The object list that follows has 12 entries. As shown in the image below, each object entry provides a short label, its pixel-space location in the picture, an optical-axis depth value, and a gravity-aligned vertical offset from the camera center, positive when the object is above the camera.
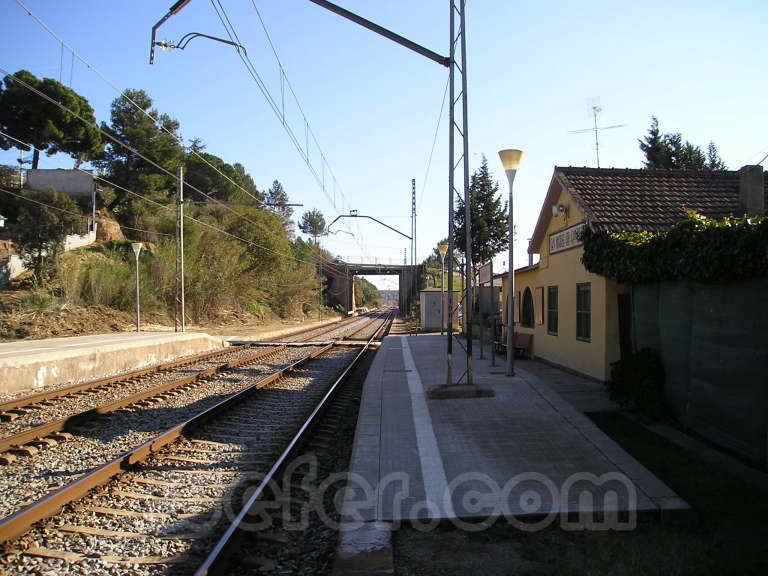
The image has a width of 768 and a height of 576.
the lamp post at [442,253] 25.81 +2.39
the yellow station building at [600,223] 10.84 +1.68
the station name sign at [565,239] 12.32 +1.52
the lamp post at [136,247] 22.42 +2.30
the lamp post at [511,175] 11.17 +2.56
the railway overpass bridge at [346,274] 82.44 +4.70
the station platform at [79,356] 11.69 -1.23
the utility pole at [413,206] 40.28 +7.19
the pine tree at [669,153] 34.16 +9.09
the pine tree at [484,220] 26.89 +4.01
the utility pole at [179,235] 23.50 +2.96
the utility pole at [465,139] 9.87 +2.86
